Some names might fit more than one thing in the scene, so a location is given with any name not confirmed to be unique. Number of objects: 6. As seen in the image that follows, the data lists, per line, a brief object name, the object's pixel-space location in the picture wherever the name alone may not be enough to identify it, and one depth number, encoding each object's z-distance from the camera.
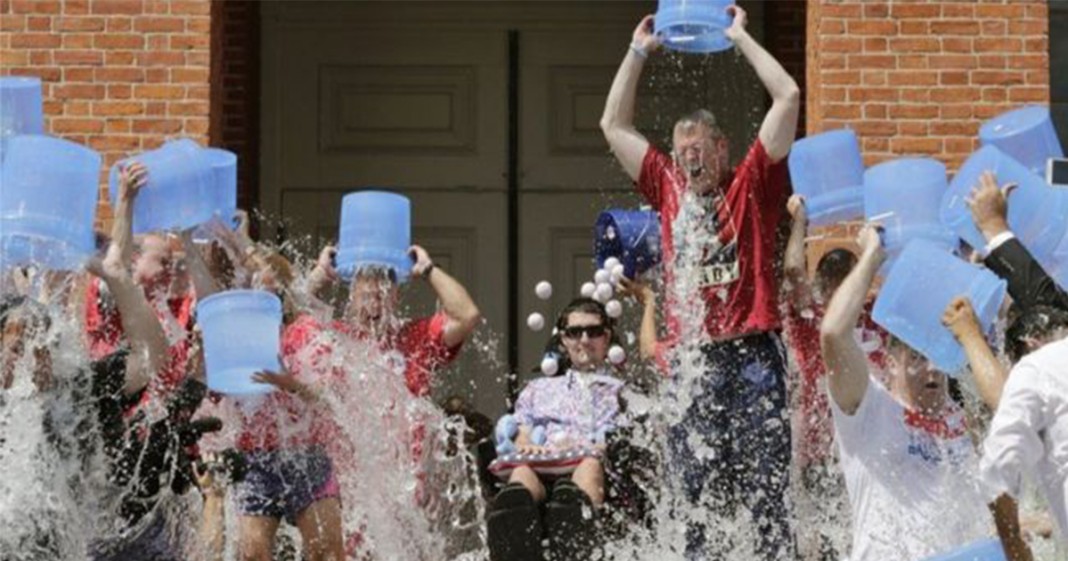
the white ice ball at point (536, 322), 15.55
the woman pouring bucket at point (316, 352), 13.25
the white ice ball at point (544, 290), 15.77
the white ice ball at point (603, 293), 14.86
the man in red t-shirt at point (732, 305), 12.68
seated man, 13.98
